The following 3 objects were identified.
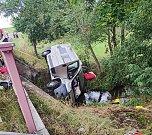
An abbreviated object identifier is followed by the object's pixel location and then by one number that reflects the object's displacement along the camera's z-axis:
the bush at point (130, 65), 3.32
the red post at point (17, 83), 1.40
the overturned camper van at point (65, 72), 4.02
